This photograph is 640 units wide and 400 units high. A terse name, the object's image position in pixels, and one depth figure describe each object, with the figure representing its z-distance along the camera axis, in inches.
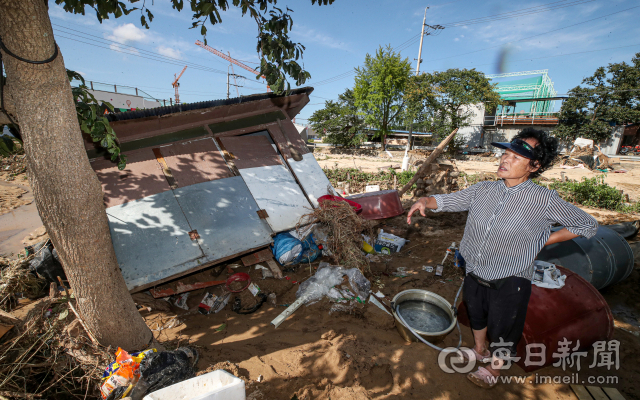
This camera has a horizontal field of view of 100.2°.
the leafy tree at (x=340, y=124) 1104.8
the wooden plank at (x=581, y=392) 96.1
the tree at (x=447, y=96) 923.4
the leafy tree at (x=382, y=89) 1047.6
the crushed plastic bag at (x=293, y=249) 169.5
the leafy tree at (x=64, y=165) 68.7
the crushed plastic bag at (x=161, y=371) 82.2
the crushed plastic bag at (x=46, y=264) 167.2
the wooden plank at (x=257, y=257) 174.4
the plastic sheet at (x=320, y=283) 146.3
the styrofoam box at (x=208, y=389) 68.2
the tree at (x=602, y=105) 845.8
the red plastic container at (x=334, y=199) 199.7
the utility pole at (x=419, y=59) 1002.0
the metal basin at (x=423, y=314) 114.8
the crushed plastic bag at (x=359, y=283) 146.9
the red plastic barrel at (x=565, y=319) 101.9
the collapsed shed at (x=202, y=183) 154.3
